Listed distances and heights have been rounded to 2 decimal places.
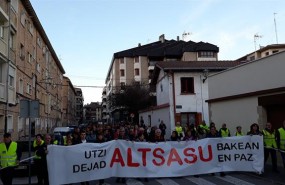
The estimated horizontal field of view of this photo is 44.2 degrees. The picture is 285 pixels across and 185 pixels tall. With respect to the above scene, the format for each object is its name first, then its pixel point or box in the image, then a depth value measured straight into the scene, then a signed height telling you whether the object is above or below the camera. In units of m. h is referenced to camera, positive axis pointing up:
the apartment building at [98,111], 194.76 +7.54
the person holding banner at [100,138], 11.85 -0.44
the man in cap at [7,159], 9.35 -0.86
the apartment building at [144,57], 80.56 +15.54
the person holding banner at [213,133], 12.94 -0.38
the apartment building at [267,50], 68.62 +14.24
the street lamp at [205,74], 34.03 +4.80
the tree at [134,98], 57.97 +4.30
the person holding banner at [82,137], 11.55 -0.38
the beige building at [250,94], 16.08 +1.44
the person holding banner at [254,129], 13.02 -0.26
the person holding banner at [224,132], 15.08 -0.41
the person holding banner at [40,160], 10.07 -0.97
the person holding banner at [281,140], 12.01 -0.63
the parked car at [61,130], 27.15 -0.33
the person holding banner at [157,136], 12.23 -0.42
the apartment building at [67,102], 86.68 +6.49
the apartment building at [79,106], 157.31 +9.27
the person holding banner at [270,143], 12.48 -0.78
